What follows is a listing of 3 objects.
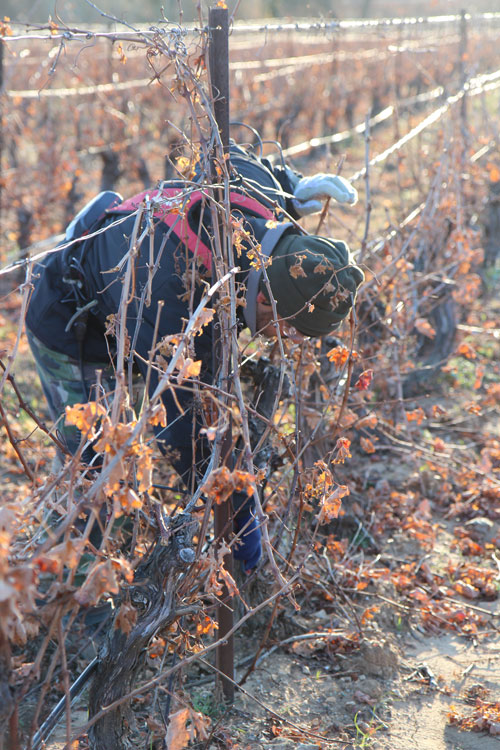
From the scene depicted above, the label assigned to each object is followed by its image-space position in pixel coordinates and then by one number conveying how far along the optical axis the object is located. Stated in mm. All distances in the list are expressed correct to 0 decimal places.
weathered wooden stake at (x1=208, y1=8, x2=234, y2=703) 2037
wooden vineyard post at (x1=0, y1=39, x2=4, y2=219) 5988
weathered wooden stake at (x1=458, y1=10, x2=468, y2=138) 5449
